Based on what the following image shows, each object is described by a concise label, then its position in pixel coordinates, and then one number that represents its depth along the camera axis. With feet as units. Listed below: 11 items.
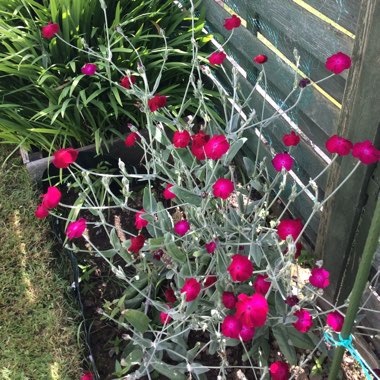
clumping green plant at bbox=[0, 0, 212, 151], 7.63
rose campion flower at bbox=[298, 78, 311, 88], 4.74
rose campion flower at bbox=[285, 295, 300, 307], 4.40
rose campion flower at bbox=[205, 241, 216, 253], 4.85
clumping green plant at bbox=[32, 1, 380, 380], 4.35
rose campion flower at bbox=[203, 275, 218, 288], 5.36
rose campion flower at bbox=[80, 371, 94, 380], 4.90
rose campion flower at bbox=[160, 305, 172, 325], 5.08
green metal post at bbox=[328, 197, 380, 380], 3.26
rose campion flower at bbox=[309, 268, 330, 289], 4.49
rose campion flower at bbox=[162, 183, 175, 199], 5.49
